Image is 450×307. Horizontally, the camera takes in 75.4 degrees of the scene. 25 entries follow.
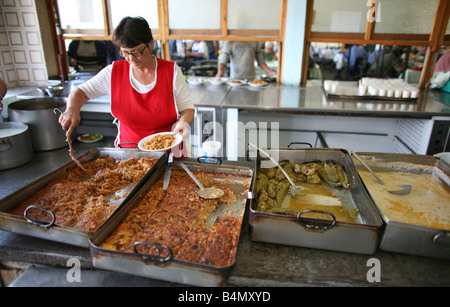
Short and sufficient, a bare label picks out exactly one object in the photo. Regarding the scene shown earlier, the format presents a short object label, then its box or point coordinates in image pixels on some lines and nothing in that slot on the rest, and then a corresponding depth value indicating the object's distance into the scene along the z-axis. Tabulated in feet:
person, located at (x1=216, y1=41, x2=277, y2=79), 14.65
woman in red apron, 6.71
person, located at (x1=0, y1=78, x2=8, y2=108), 7.59
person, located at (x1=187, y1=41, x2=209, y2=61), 25.77
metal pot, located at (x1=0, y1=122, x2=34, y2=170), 6.07
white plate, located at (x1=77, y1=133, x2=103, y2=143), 7.96
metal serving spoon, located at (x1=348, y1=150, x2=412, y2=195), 4.83
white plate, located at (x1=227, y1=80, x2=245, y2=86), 13.08
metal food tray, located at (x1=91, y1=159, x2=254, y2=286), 3.09
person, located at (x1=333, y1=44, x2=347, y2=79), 26.71
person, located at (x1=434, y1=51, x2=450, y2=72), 13.10
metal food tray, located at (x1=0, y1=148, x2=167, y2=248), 3.66
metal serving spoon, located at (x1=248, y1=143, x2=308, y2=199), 4.87
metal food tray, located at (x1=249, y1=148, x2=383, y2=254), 3.55
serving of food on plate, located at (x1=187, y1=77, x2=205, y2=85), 13.25
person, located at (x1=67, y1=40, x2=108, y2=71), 14.78
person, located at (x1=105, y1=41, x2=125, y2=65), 15.38
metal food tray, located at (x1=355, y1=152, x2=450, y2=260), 3.47
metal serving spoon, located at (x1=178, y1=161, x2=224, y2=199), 4.73
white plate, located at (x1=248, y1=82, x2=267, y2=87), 12.67
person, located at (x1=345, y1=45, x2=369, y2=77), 24.72
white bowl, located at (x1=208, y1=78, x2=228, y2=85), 13.20
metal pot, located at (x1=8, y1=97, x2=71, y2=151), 6.86
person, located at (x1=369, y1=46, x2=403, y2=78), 22.47
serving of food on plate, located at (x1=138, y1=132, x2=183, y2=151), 5.61
